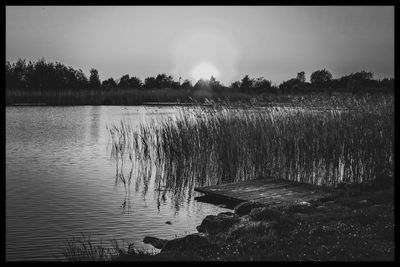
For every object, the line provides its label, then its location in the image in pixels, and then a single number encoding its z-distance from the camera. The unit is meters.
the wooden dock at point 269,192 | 11.23
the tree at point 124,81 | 72.75
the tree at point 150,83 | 72.21
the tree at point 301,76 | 65.09
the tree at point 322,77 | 53.61
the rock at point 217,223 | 9.48
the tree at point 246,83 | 62.03
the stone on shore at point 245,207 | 10.83
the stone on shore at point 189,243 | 7.73
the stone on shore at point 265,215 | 8.93
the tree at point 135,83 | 73.31
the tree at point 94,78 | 70.12
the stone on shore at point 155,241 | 8.94
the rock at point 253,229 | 8.02
